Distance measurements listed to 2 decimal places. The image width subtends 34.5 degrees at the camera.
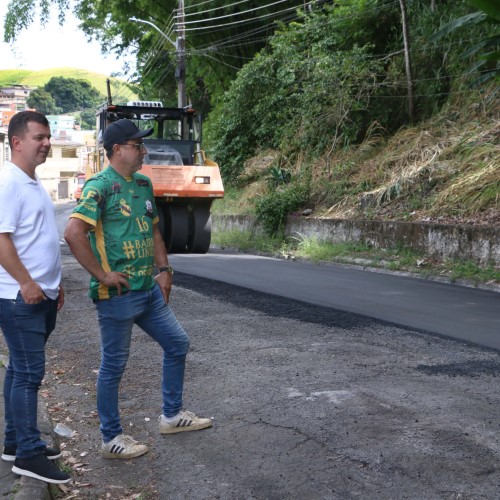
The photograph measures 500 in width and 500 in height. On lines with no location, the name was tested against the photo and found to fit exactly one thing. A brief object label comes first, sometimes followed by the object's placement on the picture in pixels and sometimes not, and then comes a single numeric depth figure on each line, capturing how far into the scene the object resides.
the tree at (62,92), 197.62
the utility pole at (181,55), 30.59
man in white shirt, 4.09
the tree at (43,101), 181.50
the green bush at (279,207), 20.28
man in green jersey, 4.51
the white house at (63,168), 92.31
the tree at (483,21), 12.34
